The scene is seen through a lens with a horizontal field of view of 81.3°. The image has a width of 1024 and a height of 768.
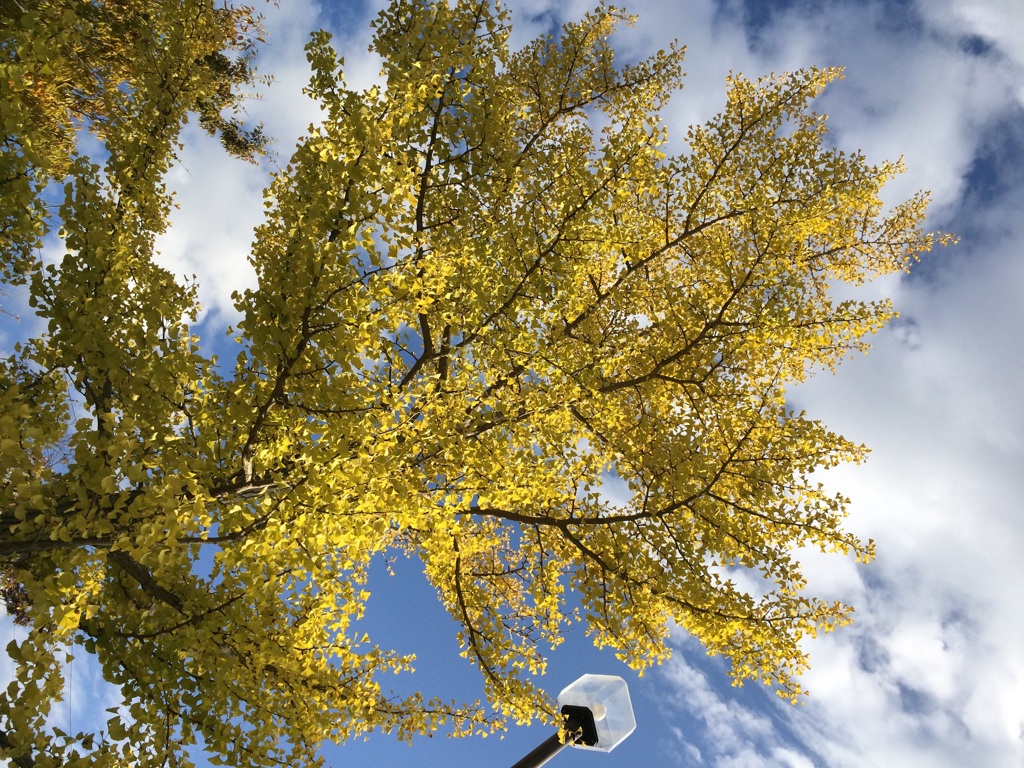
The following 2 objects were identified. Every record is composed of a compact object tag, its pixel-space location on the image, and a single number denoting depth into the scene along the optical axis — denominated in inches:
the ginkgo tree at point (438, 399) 121.8
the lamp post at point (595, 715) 147.7
